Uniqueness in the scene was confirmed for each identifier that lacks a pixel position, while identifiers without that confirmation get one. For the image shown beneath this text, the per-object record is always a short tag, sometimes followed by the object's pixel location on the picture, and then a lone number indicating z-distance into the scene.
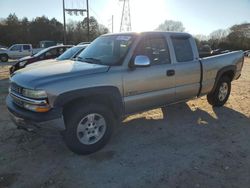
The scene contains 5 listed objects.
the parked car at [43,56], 8.83
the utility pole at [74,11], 23.75
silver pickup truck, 2.75
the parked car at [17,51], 19.44
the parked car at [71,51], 6.89
